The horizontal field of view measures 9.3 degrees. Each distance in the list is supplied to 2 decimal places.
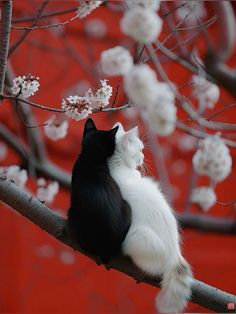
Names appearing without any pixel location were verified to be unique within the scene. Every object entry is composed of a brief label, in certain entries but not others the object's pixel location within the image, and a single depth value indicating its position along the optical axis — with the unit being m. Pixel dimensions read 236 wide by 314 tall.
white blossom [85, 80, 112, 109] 3.04
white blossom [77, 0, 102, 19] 3.12
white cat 3.11
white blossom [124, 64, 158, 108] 2.63
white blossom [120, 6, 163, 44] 2.67
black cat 3.10
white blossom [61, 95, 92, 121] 3.03
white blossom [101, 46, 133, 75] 2.79
